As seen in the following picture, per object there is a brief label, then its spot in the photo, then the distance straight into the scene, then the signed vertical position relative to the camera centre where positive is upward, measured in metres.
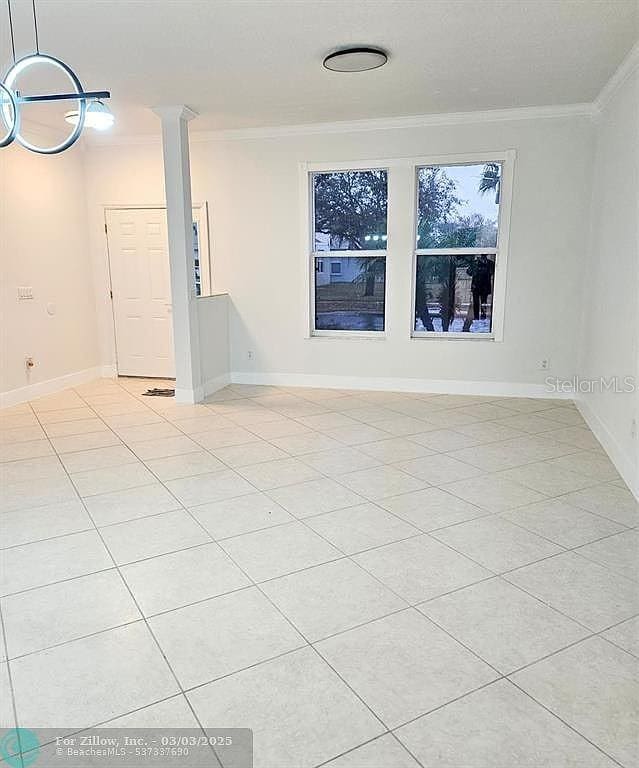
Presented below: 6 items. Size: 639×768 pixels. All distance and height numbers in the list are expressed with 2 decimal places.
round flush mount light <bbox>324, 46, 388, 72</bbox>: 3.49 +1.42
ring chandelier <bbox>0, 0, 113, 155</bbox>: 2.31 +0.77
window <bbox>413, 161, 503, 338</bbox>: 5.36 +0.35
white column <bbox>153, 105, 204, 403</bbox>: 4.91 +0.33
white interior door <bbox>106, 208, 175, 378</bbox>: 6.20 -0.08
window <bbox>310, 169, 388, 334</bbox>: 5.63 +0.39
